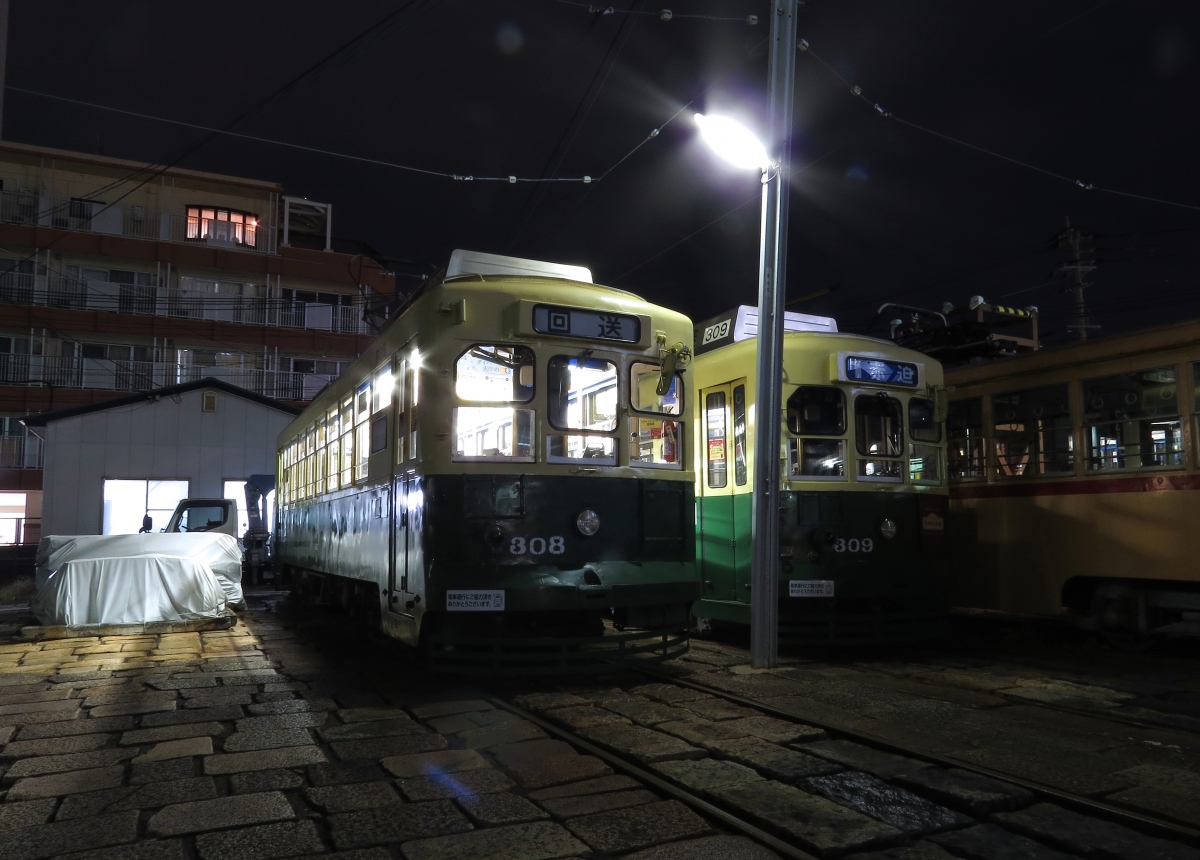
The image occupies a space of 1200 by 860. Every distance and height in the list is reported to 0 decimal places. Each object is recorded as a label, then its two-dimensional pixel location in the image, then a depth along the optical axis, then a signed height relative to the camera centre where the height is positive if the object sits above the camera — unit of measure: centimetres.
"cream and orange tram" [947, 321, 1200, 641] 756 +23
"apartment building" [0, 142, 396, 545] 2608 +649
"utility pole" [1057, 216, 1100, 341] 2447 +639
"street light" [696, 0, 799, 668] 738 +170
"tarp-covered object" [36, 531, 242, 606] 1032 -43
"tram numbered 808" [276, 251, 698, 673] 619 +25
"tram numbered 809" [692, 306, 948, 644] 791 +15
